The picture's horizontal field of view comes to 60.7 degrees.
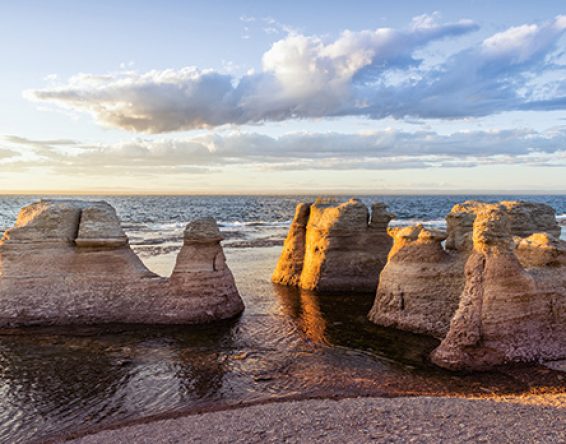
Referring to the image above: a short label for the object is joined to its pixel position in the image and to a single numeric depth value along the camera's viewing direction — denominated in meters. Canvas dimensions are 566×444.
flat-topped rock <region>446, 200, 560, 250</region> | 17.62
